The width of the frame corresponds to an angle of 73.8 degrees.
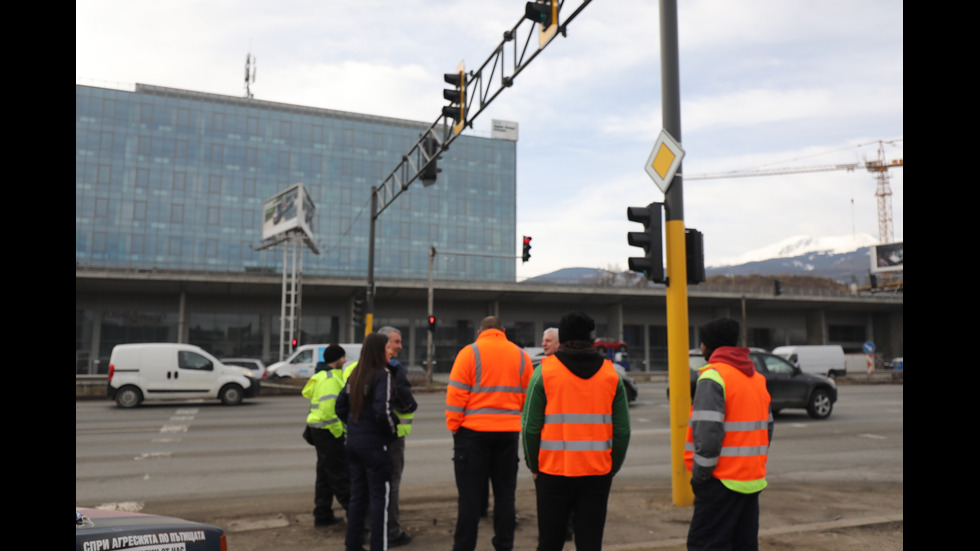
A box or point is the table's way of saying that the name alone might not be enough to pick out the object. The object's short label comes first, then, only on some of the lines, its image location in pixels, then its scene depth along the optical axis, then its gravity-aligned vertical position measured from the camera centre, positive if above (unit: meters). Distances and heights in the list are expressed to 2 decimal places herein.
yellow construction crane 116.69 +24.17
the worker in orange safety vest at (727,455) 3.95 -0.91
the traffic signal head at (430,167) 15.95 +3.40
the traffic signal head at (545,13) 9.75 +4.38
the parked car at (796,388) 15.45 -1.97
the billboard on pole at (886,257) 73.94 +5.68
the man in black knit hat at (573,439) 4.03 -0.83
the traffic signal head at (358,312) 22.81 -0.25
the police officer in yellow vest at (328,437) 6.16 -1.26
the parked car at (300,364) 29.42 -2.70
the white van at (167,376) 18.34 -2.05
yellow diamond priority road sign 7.23 +1.64
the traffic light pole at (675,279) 7.00 +0.29
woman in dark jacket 5.07 -1.02
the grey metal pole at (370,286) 21.73 +0.67
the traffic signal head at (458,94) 12.92 +4.19
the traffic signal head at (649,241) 7.20 +0.72
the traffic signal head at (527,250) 24.16 +2.03
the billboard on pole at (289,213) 39.22 +5.80
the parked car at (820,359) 40.31 -3.29
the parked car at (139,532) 2.60 -0.96
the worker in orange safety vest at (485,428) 5.01 -0.96
